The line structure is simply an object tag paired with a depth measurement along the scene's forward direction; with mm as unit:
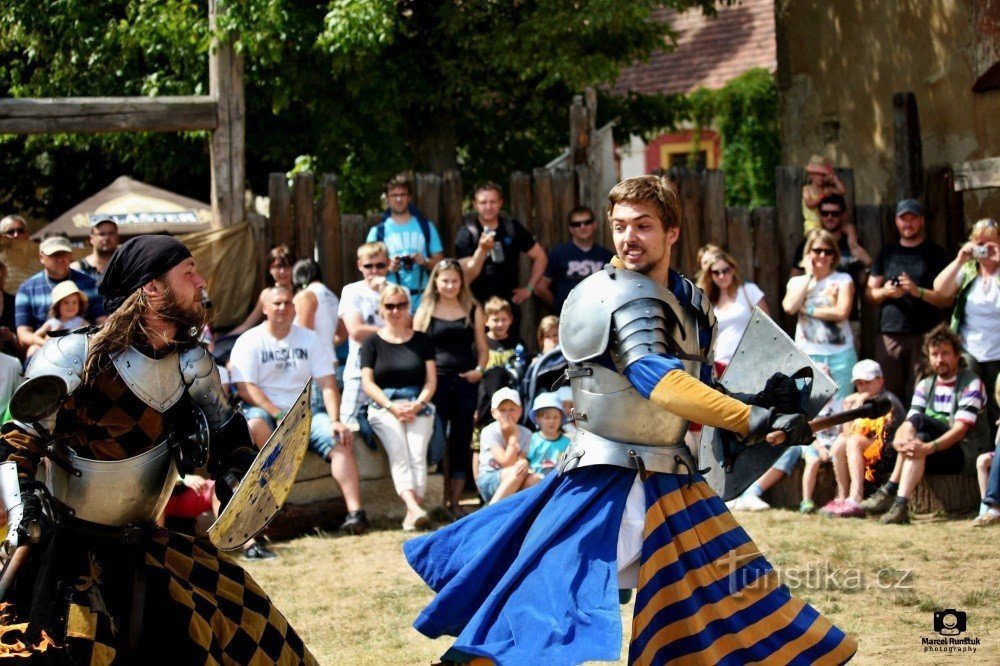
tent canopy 14078
